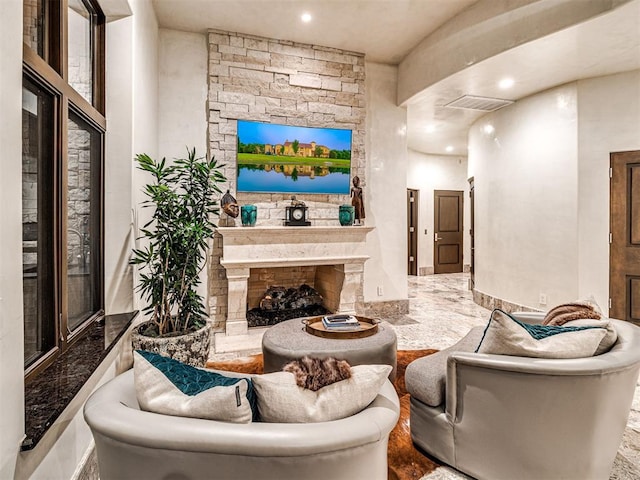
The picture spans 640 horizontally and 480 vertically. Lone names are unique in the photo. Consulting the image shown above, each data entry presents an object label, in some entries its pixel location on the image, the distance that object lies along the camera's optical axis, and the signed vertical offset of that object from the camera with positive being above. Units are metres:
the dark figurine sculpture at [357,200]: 4.62 +0.49
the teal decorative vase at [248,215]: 4.12 +0.27
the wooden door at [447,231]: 9.05 +0.19
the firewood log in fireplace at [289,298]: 4.55 -0.75
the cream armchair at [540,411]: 1.55 -0.76
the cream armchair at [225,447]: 0.97 -0.56
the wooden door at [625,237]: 3.93 +0.02
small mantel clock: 4.38 +0.27
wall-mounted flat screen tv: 4.31 +0.97
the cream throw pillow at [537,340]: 1.61 -0.46
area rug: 1.84 -1.16
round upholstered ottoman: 2.35 -0.71
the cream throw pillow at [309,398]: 1.09 -0.48
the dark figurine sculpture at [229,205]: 3.96 +0.36
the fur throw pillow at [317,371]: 1.15 -0.43
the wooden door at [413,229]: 8.84 +0.23
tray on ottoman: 2.59 -0.66
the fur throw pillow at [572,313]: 1.92 -0.40
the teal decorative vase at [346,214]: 4.54 +0.31
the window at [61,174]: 1.69 +0.36
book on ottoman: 2.69 -0.63
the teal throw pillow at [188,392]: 1.05 -0.46
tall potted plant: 2.60 -0.22
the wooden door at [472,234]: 6.27 +0.08
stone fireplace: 4.02 -0.28
